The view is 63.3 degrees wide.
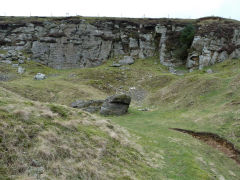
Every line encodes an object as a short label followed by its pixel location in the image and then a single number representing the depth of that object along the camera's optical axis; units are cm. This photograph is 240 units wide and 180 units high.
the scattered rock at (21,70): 5249
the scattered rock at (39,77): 4725
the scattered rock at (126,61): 6268
